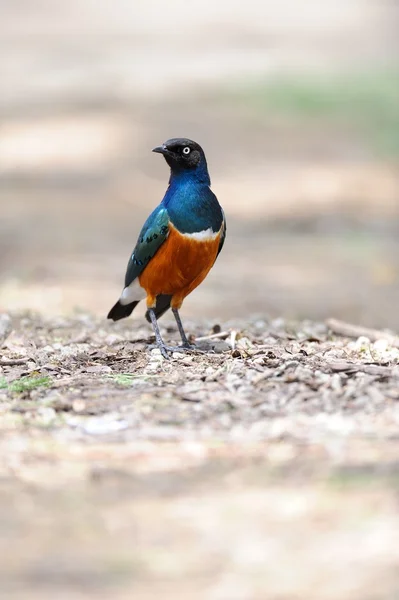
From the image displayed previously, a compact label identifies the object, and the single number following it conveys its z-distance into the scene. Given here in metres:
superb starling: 14.20
